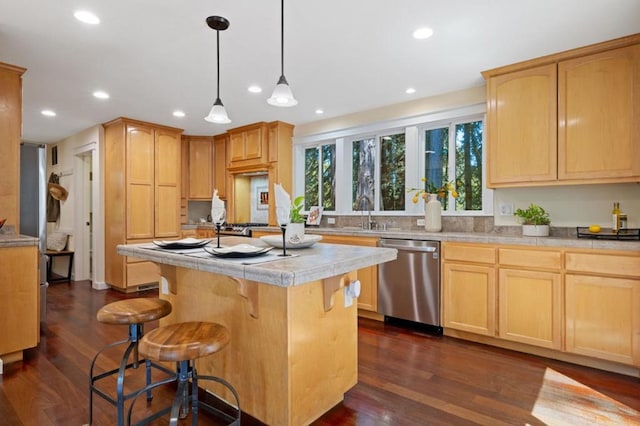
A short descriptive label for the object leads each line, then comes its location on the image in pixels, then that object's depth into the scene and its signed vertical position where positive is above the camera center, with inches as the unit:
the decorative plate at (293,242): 81.7 -7.3
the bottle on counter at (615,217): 104.3 -2.0
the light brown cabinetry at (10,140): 118.0 +24.3
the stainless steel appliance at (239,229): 200.5 -10.5
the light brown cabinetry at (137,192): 190.7 +10.7
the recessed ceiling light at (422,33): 96.7 +49.9
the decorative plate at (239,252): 66.6 -7.9
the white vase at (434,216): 144.2 -2.2
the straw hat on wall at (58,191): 240.8 +13.8
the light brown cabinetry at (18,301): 102.3 -26.8
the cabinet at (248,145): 200.4 +38.8
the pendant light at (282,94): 84.3 +28.0
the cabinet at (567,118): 102.9 +29.6
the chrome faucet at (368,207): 174.4 +1.9
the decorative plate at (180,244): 83.9 -8.1
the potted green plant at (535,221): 119.0 -3.7
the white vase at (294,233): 80.7 -5.2
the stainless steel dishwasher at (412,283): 130.0 -28.1
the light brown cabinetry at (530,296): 106.1 -27.0
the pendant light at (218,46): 90.8 +47.5
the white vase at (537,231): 118.7 -7.0
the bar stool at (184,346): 55.2 -21.9
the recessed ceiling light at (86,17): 89.2 +50.3
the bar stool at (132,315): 70.4 -21.5
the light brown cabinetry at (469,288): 118.0 -27.1
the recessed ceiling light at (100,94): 147.6 +50.0
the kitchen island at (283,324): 65.4 -24.0
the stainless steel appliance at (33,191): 144.8 +8.4
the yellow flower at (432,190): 145.8 +8.6
